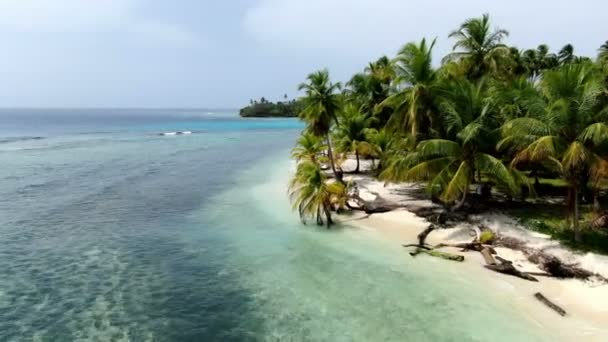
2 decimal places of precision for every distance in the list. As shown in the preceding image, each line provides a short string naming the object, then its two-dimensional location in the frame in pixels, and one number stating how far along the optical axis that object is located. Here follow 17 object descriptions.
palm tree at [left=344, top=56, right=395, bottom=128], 36.50
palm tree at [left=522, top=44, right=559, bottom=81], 48.22
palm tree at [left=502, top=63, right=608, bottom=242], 14.12
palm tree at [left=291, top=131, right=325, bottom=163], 30.72
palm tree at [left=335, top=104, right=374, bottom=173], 31.83
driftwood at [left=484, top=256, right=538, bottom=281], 13.67
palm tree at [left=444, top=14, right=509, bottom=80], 26.83
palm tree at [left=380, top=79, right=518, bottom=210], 18.23
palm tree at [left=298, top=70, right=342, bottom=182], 27.83
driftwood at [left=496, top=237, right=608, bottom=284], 13.23
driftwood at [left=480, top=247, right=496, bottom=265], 14.94
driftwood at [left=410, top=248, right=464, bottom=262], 15.52
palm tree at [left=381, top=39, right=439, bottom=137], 21.09
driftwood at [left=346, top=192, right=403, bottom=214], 21.92
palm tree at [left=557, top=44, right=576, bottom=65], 51.53
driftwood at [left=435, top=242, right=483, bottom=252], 16.27
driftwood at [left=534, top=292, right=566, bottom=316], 11.45
